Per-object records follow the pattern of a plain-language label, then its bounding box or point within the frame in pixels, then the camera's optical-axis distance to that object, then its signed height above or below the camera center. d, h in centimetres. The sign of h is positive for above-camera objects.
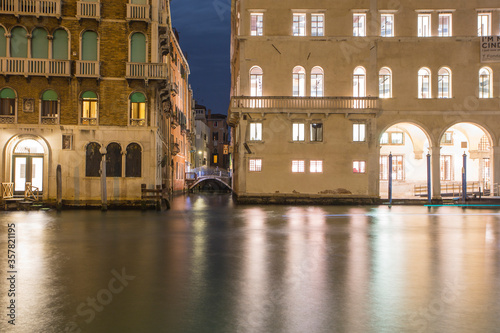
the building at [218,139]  10125 +856
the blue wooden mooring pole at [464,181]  3175 -40
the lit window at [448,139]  4003 +331
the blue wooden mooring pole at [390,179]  3202 -22
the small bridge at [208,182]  5412 -82
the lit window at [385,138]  4028 +337
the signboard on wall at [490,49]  3469 +986
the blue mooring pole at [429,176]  3291 -1
